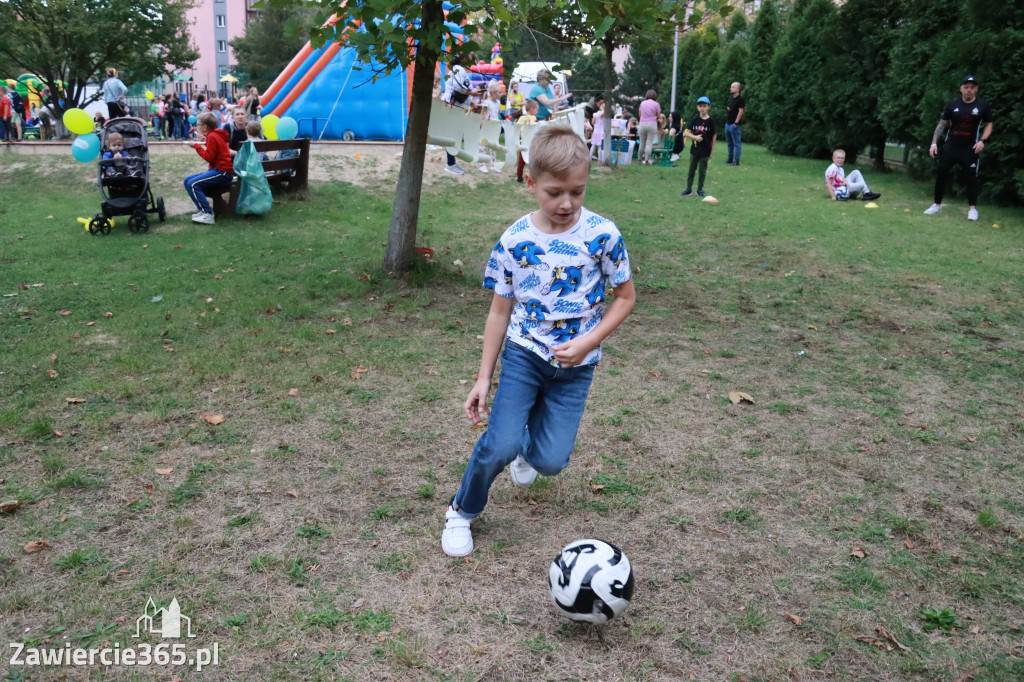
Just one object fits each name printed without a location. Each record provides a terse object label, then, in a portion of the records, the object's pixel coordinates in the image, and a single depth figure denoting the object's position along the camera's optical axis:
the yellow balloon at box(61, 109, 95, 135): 11.27
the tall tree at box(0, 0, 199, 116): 24.81
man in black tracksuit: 12.48
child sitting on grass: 15.02
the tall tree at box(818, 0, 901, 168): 19.55
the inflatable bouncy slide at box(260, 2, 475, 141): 19.92
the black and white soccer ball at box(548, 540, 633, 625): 3.06
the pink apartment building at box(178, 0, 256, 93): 72.75
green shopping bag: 11.46
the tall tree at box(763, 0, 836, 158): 22.59
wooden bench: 11.52
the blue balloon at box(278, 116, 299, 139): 13.66
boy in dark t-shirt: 14.94
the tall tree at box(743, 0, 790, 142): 26.53
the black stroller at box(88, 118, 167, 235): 10.62
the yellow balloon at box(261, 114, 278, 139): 13.69
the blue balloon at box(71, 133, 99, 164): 11.27
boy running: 3.18
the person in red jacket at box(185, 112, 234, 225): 11.06
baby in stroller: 10.72
